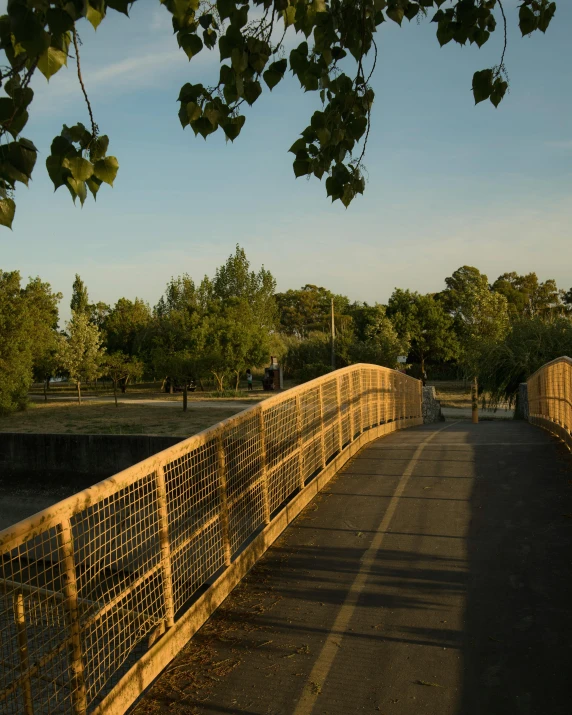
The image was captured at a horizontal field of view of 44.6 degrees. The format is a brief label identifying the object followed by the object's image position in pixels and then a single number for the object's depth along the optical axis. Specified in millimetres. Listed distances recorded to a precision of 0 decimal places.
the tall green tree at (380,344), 59531
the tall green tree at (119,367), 52625
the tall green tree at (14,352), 43969
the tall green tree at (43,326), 57531
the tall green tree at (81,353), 54562
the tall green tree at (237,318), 50656
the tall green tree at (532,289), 90806
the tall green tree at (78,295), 91625
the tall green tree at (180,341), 45906
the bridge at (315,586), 4246
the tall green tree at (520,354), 31953
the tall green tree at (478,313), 63906
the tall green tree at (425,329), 68000
